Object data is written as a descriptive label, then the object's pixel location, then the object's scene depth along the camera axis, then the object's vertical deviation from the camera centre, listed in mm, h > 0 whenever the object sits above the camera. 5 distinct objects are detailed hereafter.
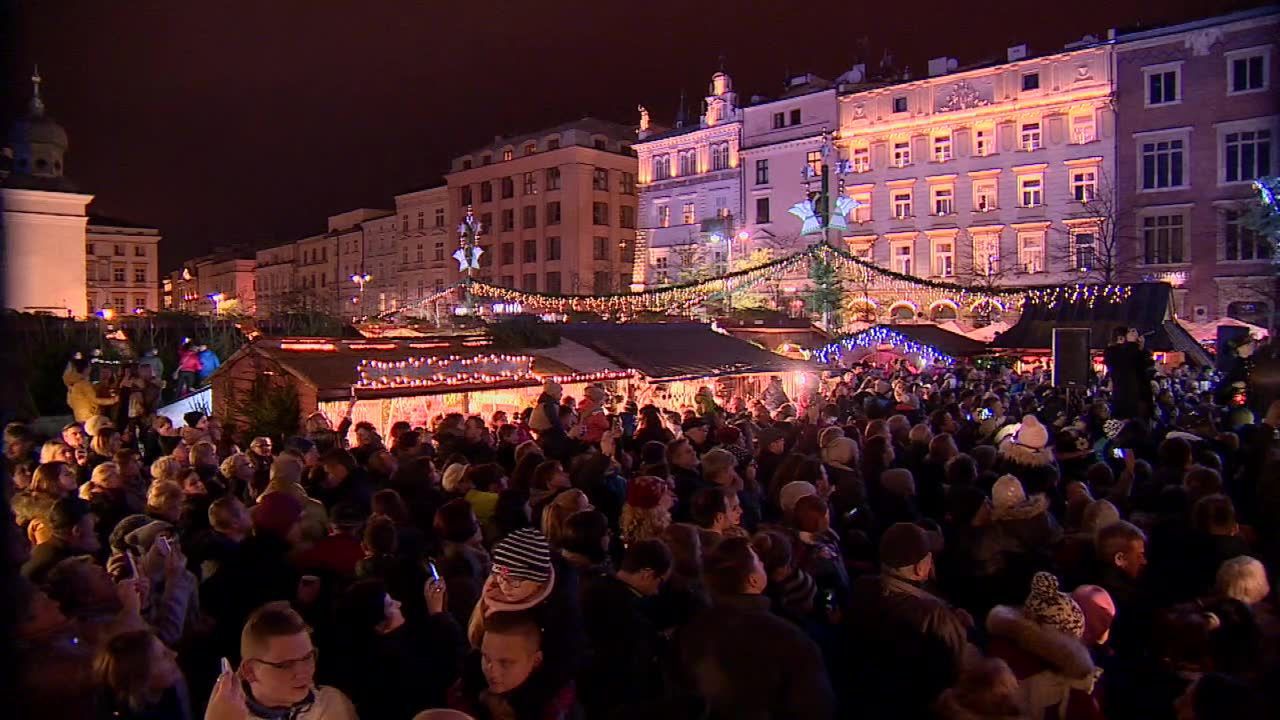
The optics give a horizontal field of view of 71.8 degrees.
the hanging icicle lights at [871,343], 21422 +282
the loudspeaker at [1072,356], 13031 -21
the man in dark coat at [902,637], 3434 -1120
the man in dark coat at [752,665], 2885 -1044
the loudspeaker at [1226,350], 12720 +77
